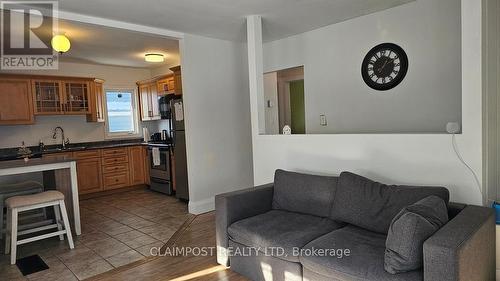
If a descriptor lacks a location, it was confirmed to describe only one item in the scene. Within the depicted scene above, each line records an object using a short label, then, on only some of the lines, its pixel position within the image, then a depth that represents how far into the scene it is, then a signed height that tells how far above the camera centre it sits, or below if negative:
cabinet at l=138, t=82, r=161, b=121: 6.24 +0.53
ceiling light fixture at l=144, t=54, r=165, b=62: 5.29 +1.18
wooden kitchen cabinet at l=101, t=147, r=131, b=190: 5.77 -0.74
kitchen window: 6.48 +0.32
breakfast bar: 3.24 -0.50
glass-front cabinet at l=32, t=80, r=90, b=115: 5.31 +0.61
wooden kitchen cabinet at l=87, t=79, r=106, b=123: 5.90 +0.53
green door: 6.30 +0.31
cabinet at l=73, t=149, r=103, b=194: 5.46 -0.73
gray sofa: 1.59 -0.79
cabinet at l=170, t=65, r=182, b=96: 4.95 +0.73
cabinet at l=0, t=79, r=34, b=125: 4.95 +0.50
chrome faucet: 5.71 -0.14
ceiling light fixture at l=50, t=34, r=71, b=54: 3.57 +1.02
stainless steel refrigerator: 4.86 -0.36
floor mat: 2.79 -1.22
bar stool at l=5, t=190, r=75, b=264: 2.97 -0.77
